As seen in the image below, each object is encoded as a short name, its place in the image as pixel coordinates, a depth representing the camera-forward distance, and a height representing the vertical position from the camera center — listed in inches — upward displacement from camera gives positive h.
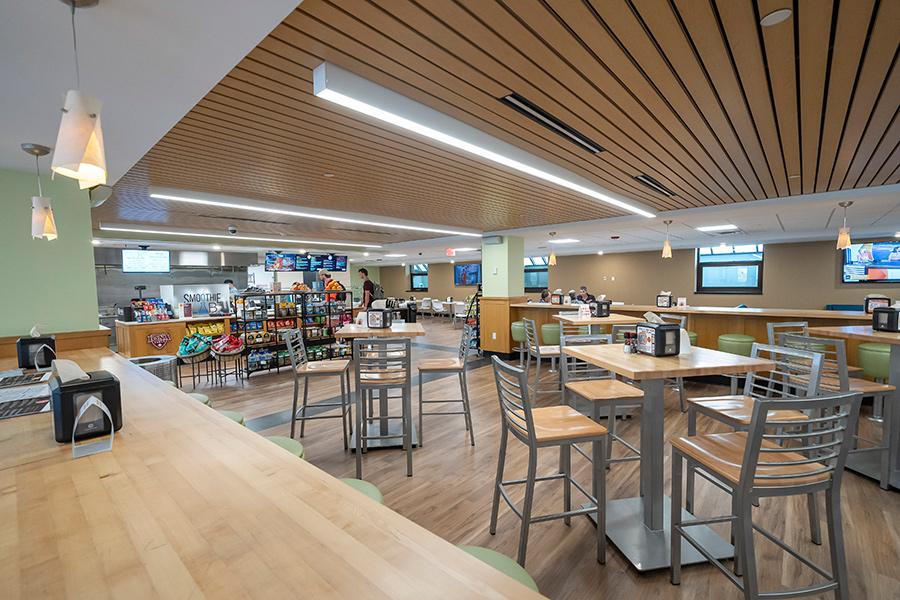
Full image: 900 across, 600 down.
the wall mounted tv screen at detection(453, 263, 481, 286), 620.7 +12.5
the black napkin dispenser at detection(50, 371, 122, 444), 51.0 -15.4
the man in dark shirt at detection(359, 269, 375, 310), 279.7 -5.8
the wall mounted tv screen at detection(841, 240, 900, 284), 318.7 +9.7
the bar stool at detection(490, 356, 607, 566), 73.0 -29.7
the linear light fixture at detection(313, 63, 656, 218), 74.9 +37.7
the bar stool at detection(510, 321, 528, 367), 262.8 -34.6
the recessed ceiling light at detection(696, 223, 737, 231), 287.9 +38.0
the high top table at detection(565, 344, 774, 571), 78.7 -41.7
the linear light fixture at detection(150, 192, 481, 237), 169.7 +38.9
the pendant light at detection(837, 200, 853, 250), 190.2 +18.0
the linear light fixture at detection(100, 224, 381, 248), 261.3 +40.3
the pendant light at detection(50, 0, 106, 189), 47.1 +18.5
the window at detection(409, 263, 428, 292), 695.1 +10.8
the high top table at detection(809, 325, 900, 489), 107.1 -39.2
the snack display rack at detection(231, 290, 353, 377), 250.7 -25.5
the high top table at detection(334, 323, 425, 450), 138.9 -18.5
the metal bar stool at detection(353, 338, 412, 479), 112.0 -29.7
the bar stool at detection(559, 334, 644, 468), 95.4 -29.0
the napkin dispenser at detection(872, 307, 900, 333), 119.0 -14.0
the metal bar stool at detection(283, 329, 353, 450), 135.4 -30.0
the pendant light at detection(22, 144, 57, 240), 94.9 +17.4
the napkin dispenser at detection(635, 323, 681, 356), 92.7 -14.7
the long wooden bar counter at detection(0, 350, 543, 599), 26.4 -20.2
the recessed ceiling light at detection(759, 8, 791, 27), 59.4 +40.4
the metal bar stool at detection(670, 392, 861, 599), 56.9 -31.5
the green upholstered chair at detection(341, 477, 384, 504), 57.3 -31.8
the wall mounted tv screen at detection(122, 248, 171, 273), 329.4 +23.4
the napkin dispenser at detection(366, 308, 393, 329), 150.6 -13.2
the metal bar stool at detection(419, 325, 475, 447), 140.9 -30.8
